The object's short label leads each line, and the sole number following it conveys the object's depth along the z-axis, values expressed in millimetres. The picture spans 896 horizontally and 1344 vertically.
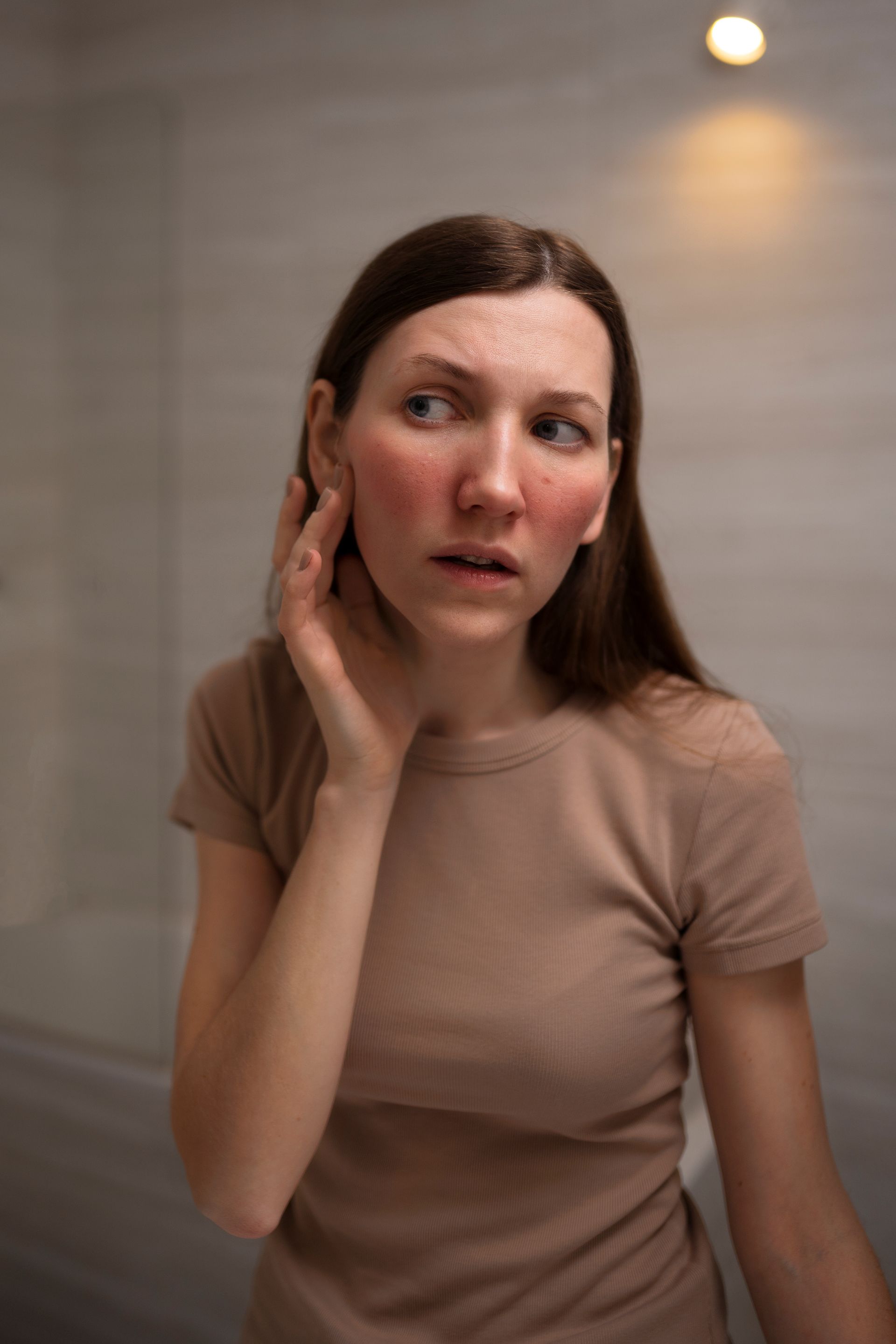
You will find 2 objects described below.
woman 686
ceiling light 1263
